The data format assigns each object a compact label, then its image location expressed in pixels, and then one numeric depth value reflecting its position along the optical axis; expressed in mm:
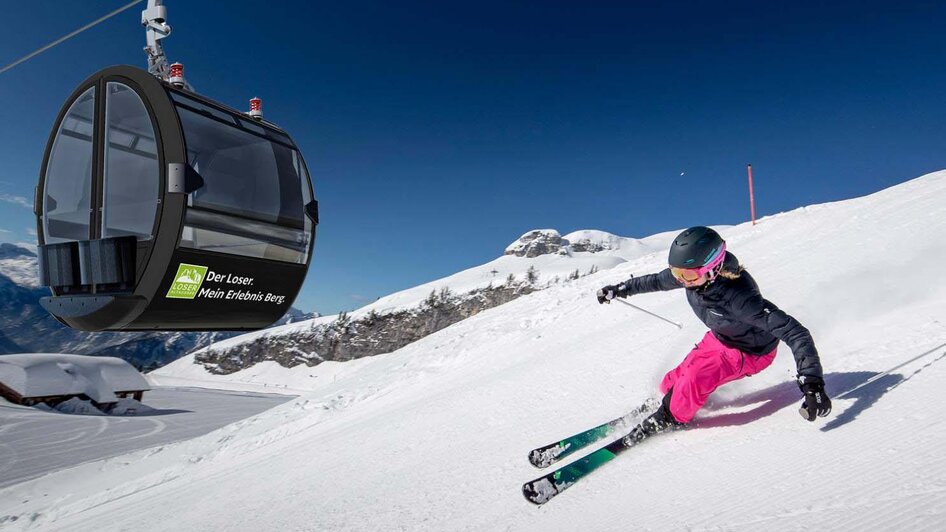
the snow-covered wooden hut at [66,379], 22422
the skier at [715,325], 2998
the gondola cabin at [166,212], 2725
